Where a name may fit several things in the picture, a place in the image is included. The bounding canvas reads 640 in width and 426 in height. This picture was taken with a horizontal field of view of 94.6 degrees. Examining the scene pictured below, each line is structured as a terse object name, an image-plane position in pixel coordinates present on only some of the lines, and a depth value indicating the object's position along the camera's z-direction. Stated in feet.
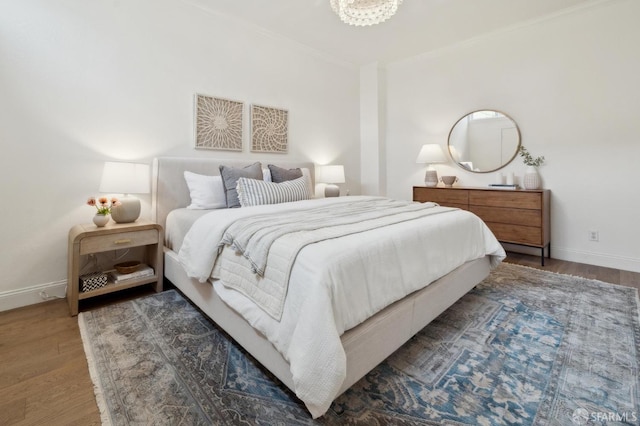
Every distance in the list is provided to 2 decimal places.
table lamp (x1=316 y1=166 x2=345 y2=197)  13.23
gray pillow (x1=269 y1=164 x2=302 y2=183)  10.19
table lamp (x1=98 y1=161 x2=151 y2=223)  7.41
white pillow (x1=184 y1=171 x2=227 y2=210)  8.79
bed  3.62
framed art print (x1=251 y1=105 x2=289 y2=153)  11.49
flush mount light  7.24
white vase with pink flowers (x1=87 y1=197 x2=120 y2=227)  7.25
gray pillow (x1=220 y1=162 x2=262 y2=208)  8.74
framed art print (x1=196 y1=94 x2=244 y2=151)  10.00
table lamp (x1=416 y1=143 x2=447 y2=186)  13.32
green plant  11.16
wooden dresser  10.21
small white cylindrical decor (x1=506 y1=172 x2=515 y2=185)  11.77
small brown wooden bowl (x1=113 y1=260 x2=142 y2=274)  7.66
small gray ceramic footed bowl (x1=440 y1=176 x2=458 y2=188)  13.05
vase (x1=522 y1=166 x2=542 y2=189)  10.85
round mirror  11.85
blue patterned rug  4.02
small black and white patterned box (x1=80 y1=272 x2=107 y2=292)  7.00
